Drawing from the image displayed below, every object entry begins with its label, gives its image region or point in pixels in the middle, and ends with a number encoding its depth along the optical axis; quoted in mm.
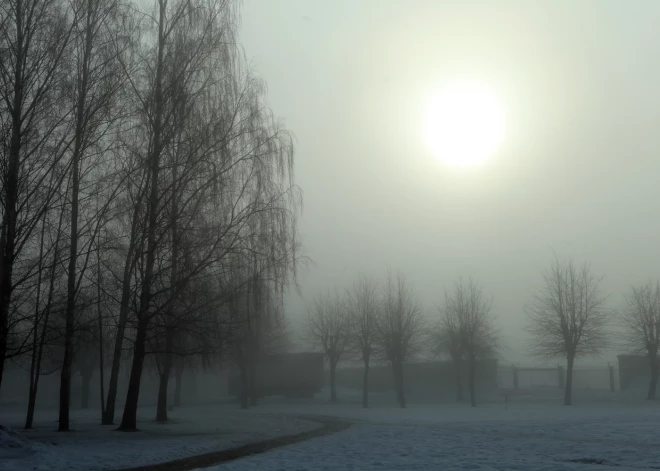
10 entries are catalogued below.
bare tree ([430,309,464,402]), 56938
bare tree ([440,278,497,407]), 53850
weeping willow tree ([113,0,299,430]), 20562
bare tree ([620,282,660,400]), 53562
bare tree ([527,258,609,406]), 47938
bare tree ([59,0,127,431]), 20109
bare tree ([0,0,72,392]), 16641
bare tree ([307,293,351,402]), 58094
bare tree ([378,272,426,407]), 51562
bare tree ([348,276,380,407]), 54250
